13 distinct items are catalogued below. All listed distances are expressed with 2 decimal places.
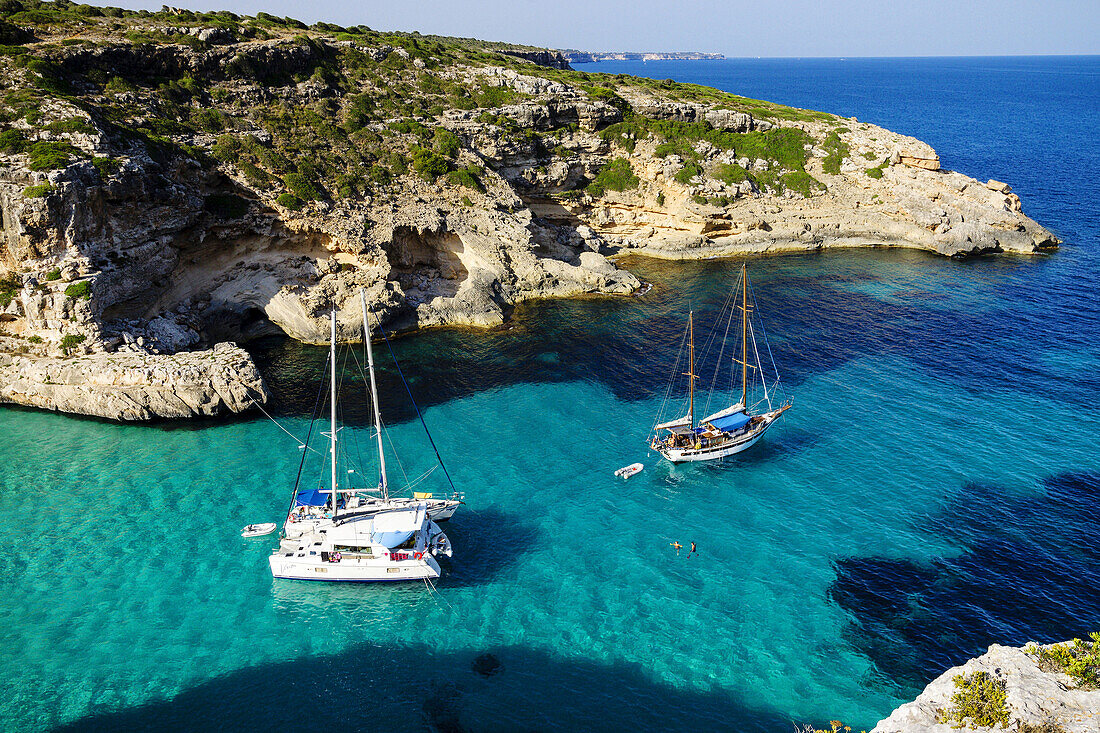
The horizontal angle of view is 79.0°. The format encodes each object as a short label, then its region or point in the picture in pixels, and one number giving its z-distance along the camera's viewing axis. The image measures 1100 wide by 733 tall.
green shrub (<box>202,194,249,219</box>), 59.62
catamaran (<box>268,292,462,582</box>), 32.53
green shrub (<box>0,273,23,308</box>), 47.38
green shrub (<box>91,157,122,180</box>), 50.41
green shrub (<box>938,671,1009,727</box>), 18.11
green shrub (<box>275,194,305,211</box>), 61.50
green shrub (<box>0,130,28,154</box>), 49.12
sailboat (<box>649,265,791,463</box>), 43.31
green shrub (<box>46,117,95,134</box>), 52.03
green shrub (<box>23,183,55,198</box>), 46.09
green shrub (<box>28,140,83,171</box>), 48.11
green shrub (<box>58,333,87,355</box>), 46.84
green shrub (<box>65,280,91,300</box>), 47.12
